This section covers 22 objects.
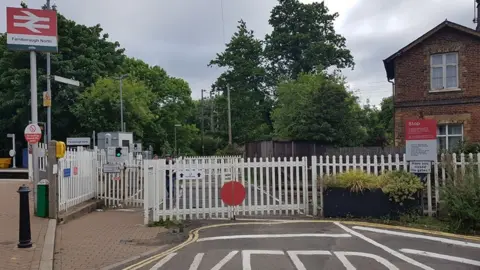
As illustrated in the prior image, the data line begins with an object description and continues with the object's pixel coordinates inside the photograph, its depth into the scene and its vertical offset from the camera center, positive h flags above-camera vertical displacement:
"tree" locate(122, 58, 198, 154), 53.55 +4.94
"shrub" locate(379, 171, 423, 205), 11.23 -1.03
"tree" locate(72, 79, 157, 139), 38.66 +2.89
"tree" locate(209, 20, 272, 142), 57.22 +6.65
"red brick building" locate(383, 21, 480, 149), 23.77 +2.90
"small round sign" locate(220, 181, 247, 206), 11.81 -1.19
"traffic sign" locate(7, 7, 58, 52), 12.84 +3.05
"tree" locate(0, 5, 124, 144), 40.00 +5.70
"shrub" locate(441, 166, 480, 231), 9.92 -1.24
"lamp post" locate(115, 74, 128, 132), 37.11 +2.86
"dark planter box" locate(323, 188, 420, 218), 11.33 -1.45
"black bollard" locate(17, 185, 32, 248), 8.59 -1.34
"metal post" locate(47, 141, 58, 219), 11.76 -0.98
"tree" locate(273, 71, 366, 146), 34.06 +1.67
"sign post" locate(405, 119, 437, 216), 11.45 -0.15
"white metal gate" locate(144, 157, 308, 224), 11.46 -1.02
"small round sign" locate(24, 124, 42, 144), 12.45 +0.27
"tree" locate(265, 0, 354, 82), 55.28 +11.62
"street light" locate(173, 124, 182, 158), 61.99 +1.92
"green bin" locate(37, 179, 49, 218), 11.87 -1.30
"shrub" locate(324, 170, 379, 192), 11.55 -0.90
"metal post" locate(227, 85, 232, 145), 53.00 +2.62
